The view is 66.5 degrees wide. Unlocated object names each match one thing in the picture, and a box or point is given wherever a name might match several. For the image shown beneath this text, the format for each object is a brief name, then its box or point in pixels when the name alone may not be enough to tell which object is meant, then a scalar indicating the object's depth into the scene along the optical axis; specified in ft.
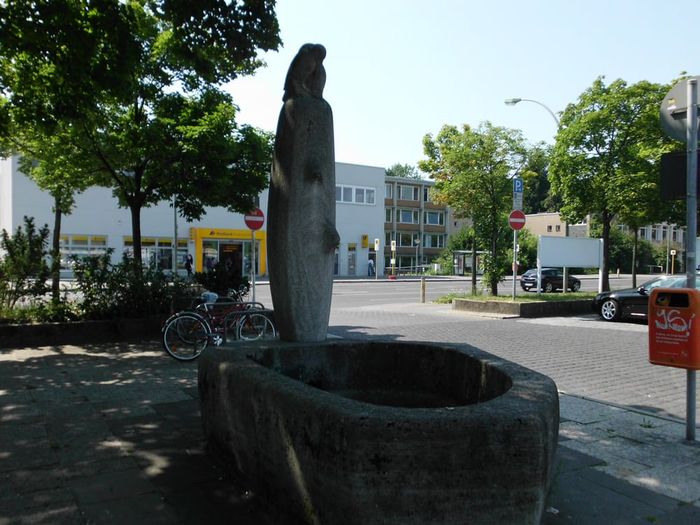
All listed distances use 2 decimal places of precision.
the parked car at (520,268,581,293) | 108.17
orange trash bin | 15.48
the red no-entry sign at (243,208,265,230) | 42.95
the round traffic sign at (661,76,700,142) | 16.94
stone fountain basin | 8.25
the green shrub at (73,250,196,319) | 32.60
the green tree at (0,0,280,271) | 25.73
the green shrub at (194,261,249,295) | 40.09
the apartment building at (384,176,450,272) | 190.80
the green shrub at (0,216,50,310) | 31.99
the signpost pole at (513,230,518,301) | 54.49
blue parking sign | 53.21
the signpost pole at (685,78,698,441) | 15.76
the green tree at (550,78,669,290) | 53.67
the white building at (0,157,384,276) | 107.96
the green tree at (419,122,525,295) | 60.29
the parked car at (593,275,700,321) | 46.56
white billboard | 60.54
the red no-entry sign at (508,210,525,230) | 52.60
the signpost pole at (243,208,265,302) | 42.93
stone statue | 15.74
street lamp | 68.15
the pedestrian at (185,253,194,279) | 102.65
